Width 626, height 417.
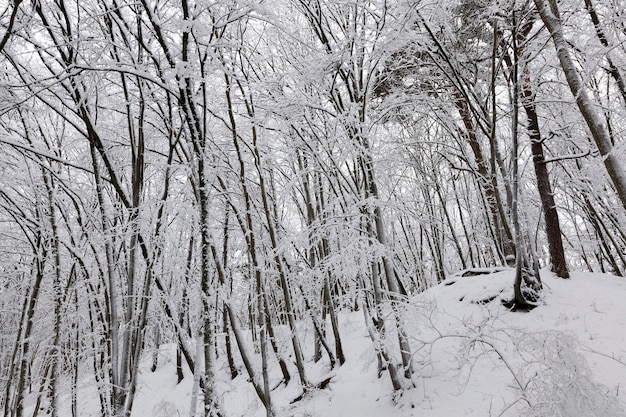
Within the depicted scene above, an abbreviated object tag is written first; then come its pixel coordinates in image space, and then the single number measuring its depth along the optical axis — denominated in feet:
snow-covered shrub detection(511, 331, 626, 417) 10.12
